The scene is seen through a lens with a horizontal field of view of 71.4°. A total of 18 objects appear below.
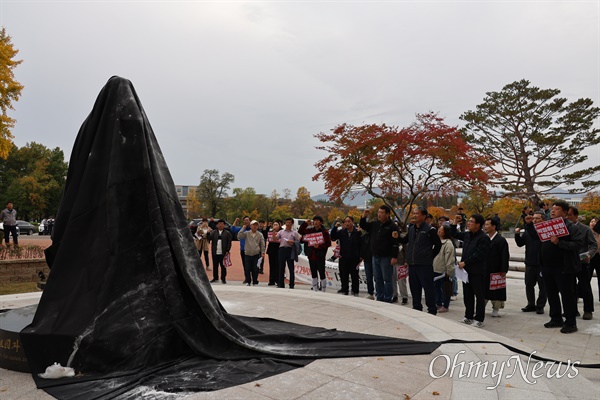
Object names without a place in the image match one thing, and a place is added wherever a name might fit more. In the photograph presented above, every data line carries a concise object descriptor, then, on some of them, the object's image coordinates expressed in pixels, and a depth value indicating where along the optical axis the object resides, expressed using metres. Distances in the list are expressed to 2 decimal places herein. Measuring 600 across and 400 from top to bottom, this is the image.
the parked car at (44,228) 38.18
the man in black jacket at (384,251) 8.31
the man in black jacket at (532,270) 8.26
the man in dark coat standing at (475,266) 6.86
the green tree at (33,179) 49.41
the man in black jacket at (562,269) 6.50
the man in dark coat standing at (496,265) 7.28
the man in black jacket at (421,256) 7.44
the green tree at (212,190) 66.31
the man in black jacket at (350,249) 10.07
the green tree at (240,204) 67.19
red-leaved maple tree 13.15
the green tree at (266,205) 66.32
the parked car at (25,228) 38.71
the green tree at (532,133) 27.80
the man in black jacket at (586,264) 7.55
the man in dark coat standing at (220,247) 11.90
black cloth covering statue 3.40
